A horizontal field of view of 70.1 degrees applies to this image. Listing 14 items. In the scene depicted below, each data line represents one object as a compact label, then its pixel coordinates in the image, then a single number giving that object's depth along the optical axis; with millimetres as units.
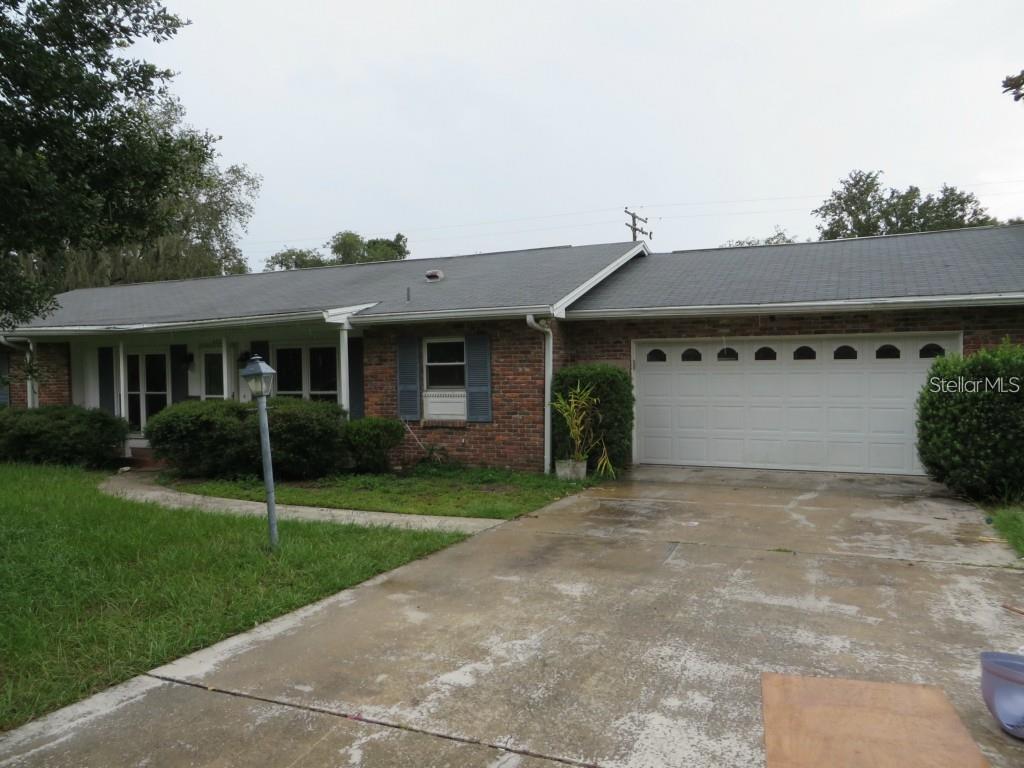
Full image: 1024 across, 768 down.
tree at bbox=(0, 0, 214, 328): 5223
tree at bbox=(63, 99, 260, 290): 30391
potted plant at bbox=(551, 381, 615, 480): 10602
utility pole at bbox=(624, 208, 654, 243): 34969
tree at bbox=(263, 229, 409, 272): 41531
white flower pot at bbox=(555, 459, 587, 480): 10609
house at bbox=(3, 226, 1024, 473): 10445
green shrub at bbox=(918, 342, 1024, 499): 8125
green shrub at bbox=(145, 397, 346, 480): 11055
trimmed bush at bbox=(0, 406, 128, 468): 13000
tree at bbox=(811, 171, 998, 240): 31516
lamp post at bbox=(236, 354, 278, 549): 6082
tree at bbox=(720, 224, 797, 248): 43594
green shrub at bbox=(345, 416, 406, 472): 11297
